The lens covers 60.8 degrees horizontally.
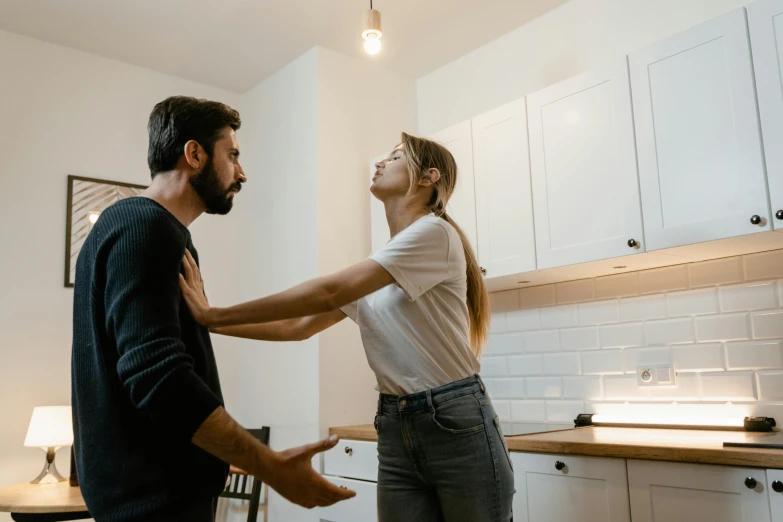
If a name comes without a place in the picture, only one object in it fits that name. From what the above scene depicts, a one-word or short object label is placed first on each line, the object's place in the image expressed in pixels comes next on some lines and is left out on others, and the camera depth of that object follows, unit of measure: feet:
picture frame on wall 10.82
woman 4.77
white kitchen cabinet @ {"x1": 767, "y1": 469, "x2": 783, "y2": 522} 5.42
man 3.43
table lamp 9.28
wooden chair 9.95
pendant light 7.95
